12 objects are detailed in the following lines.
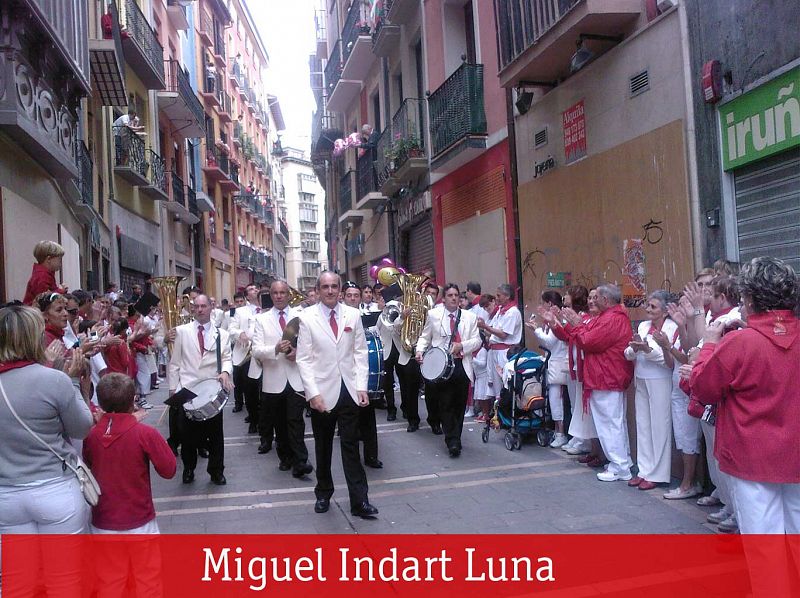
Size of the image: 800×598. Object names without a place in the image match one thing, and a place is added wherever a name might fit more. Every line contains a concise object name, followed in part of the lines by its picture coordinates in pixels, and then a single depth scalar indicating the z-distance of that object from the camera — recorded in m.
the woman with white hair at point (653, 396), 6.41
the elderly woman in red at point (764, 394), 3.76
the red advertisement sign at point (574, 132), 10.42
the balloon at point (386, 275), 12.64
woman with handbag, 3.57
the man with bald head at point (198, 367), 7.39
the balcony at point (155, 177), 22.27
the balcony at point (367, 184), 21.56
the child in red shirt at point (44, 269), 6.40
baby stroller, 8.33
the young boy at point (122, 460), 4.00
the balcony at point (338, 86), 24.77
